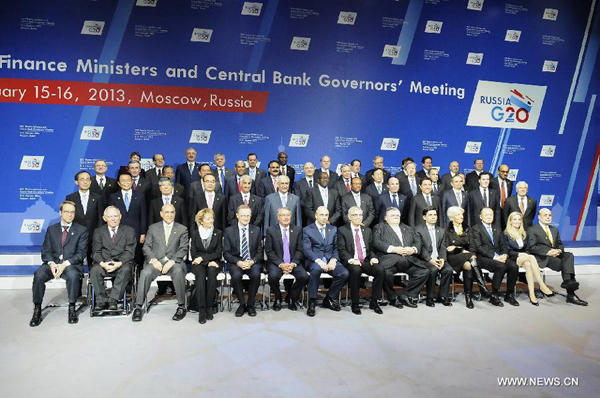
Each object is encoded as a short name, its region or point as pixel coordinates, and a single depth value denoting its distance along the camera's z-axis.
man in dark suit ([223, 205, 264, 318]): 5.66
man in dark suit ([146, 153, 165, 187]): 7.18
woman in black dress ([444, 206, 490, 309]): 6.08
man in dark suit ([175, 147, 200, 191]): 7.55
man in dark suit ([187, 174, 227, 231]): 6.39
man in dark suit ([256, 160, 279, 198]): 6.95
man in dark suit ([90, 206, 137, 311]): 5.43
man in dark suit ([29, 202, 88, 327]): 5.33
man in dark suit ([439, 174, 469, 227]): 7.12
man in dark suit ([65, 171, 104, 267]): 6.17
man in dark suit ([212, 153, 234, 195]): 7.39
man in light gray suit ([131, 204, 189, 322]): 5.43
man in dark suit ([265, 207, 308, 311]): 5.65
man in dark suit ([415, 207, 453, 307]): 5.99
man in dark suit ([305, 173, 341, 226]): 6.69
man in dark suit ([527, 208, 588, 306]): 6.22
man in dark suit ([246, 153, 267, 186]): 7.36
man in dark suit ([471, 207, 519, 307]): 6.13
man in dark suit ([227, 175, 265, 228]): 6.31
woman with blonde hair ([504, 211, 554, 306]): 6.26
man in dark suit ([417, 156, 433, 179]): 7.91
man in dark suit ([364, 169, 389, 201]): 7.10
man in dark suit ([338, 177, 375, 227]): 6.60
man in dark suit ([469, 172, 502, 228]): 7.24
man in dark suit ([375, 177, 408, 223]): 6.82
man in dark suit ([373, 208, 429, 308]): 5.95
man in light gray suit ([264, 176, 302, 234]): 6.35
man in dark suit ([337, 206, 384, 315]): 5.72
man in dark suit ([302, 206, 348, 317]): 5.67
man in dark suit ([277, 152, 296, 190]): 7.52
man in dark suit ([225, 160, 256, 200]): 6.95
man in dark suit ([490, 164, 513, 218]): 7.88
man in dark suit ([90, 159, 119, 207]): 6.70
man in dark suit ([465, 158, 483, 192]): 8.09
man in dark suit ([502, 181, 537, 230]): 7.29
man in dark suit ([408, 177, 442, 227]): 6.75
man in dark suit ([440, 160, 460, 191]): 7.90
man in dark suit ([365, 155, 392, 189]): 7.63
